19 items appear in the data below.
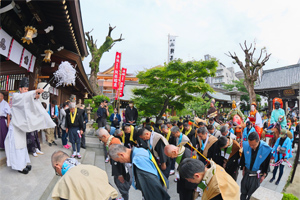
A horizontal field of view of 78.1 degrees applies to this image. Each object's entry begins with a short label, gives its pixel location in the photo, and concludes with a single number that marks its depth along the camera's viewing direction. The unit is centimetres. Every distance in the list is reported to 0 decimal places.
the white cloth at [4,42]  442
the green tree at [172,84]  1012
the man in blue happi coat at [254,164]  343
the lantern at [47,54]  604
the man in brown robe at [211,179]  200
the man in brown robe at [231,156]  402
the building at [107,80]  2812
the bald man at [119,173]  348
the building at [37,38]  446
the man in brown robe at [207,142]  452
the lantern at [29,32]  450
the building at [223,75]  5322
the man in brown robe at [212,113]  901
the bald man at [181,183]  298
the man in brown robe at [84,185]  185
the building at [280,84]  1904
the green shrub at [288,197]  355
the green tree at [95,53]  2006
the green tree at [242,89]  3170
